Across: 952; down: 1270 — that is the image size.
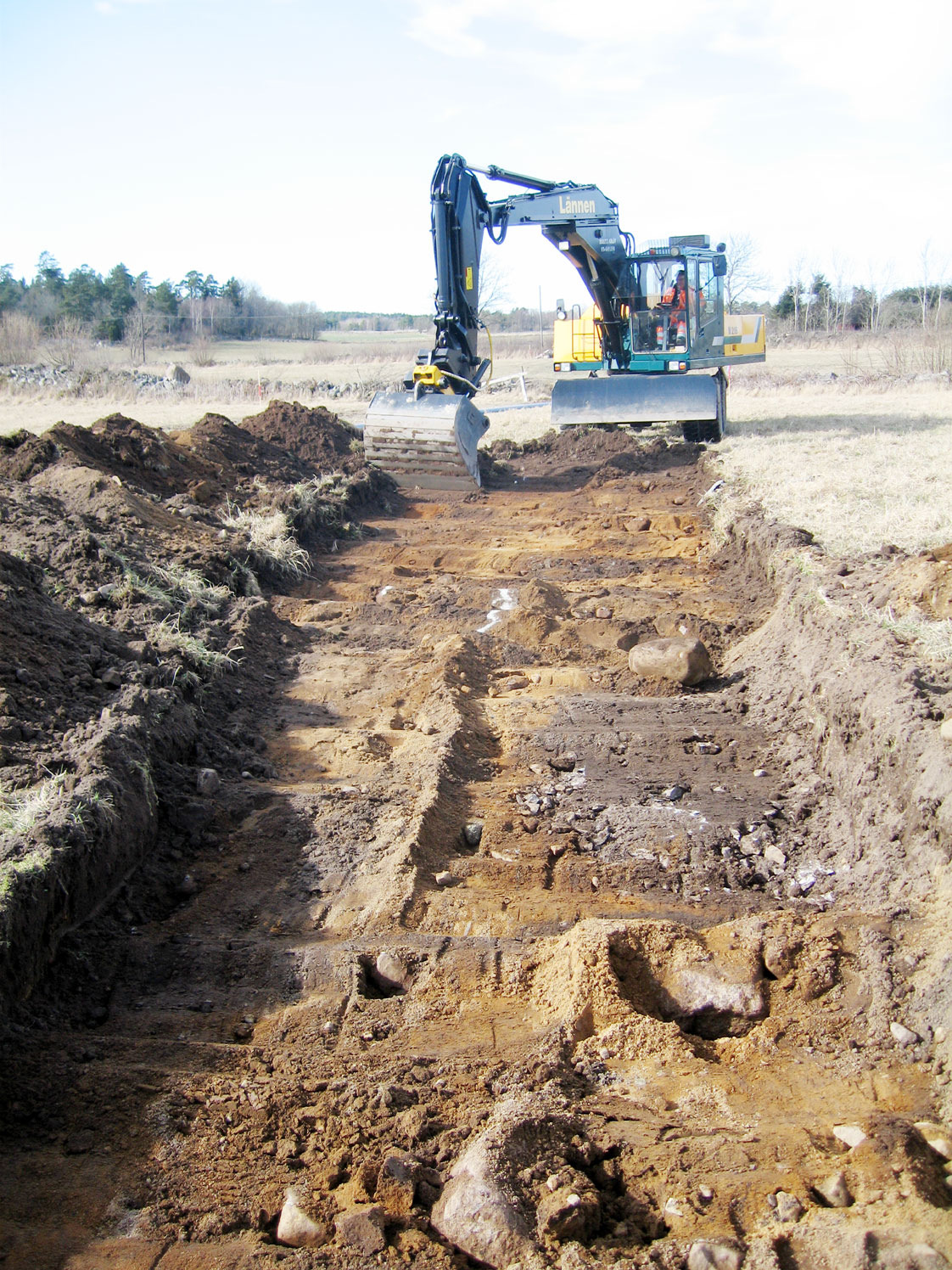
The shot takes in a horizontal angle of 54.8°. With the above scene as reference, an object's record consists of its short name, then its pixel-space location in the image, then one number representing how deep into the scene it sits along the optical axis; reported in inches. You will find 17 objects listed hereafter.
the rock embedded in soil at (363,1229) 92.5
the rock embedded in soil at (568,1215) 93.4
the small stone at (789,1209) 93.6
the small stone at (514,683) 258.5
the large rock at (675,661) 249.3
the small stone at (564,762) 210.5
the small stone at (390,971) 141.3
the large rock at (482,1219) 91.8
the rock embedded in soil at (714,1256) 88.3
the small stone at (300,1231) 93.9
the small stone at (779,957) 140.3
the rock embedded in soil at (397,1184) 97.7
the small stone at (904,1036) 122.3
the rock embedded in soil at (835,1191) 95.7
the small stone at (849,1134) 105.0
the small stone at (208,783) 197.2
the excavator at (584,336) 523.8
